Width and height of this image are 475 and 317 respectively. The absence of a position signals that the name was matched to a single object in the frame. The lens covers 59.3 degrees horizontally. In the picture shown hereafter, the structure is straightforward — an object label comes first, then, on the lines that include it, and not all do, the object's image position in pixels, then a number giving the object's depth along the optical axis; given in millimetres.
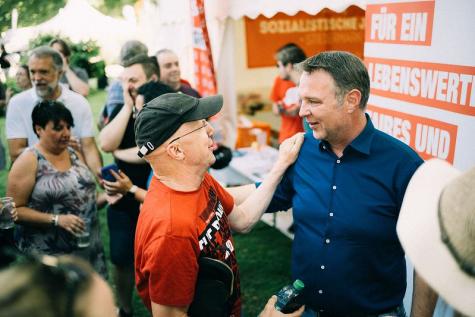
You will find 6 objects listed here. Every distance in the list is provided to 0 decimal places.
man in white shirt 3943
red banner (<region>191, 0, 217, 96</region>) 5785
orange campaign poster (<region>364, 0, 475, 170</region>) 2512
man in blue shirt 1990
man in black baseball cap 1630
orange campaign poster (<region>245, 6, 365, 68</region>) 7486
